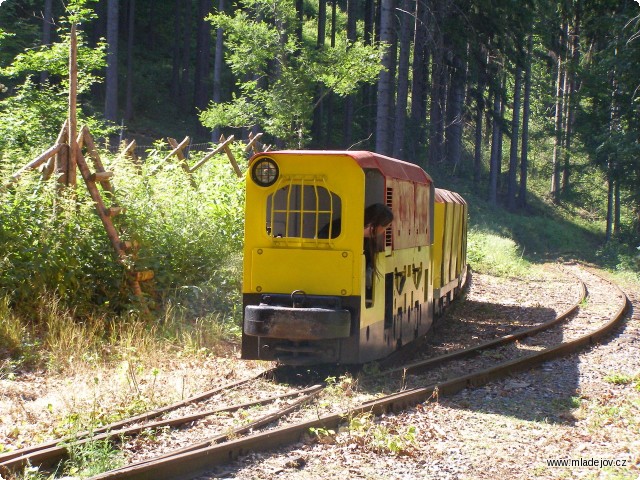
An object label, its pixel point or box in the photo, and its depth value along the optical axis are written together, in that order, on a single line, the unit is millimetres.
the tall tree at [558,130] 49878
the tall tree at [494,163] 47000
